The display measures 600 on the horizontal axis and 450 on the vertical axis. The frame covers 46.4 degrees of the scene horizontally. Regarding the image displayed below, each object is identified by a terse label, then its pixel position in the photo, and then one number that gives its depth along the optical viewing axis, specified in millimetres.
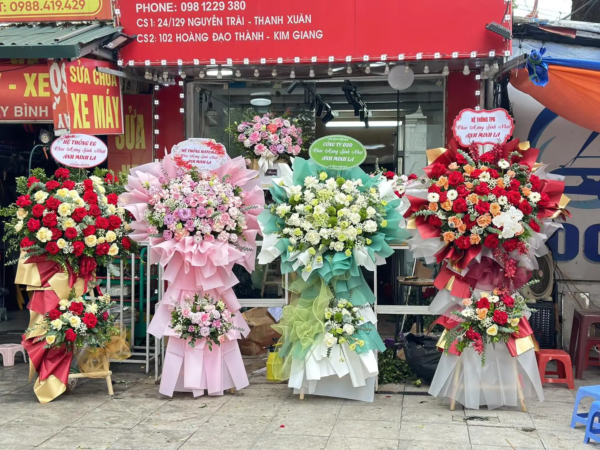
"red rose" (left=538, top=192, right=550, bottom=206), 5764
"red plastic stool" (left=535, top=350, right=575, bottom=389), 6586
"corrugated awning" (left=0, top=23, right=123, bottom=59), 6922
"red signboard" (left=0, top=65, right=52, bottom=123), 7691
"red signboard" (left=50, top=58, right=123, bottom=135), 7090
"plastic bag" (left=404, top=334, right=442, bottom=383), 6591
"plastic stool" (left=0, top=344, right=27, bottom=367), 7522
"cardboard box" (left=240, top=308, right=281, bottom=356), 7953
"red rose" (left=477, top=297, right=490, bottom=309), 5762
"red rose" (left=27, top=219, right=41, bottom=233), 5965
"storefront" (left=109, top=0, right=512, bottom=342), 7207
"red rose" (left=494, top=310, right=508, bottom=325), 5680
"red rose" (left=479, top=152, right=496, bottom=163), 5918
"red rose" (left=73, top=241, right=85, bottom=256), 6027
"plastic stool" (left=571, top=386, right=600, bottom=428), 5152
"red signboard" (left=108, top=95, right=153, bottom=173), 8508
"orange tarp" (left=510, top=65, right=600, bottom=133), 6297
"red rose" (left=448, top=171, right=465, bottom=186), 5750
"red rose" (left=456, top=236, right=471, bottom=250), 5680
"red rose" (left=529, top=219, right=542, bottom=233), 5754
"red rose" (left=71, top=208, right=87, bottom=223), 6031
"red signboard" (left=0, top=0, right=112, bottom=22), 7785
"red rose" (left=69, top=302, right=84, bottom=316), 6121
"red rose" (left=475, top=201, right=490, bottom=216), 5633
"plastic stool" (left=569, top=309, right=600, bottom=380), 6953
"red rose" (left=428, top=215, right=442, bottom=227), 5832
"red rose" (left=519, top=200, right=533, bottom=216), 5645
